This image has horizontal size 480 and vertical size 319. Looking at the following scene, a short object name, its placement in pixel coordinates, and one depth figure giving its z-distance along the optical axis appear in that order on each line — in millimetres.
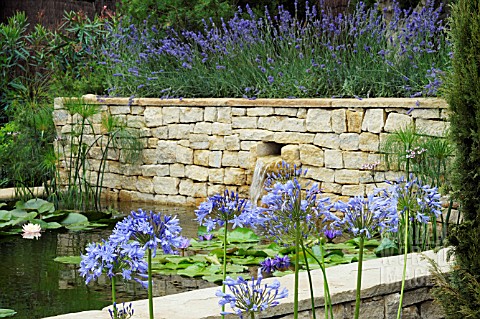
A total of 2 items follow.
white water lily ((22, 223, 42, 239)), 10837
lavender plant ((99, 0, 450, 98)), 12161
